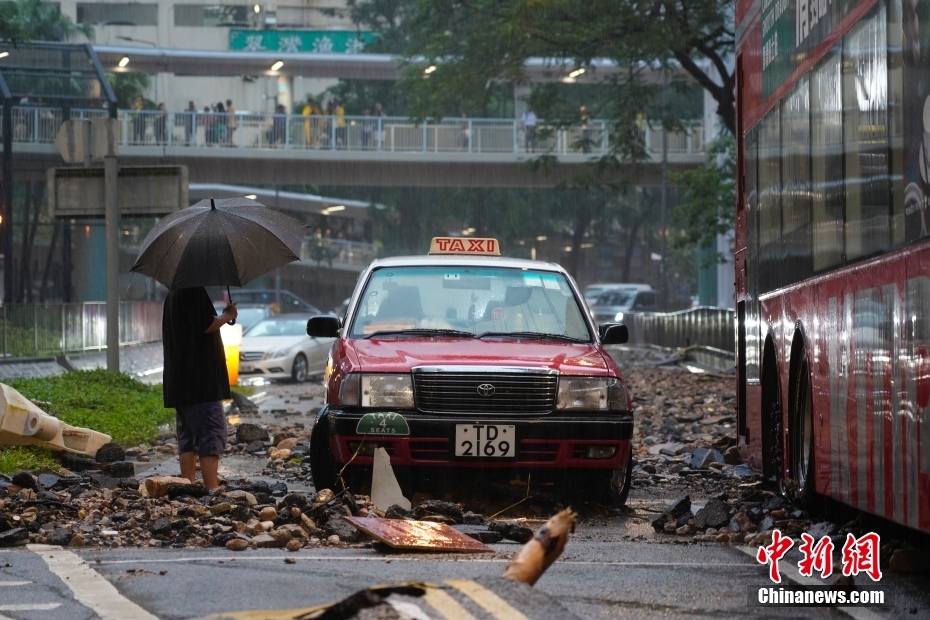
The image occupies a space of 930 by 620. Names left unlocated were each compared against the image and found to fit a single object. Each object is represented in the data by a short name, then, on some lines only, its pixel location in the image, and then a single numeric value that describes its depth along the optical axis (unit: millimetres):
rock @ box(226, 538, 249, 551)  15248
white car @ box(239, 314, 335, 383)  54602
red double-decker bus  12030
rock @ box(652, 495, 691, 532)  17702
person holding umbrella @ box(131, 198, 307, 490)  19759
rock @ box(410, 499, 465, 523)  17118
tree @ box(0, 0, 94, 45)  110950
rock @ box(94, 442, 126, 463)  23608
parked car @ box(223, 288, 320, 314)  92837
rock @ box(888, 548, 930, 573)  14450
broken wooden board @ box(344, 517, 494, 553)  15045
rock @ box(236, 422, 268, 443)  29062
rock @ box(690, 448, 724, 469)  25634
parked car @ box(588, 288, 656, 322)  101414
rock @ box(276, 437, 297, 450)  28105
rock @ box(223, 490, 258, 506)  17500
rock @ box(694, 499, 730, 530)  17468
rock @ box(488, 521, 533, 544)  16284
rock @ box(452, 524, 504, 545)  16035
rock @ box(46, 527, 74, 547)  15622
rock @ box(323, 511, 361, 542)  15988
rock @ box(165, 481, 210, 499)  18279
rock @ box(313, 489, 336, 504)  17652
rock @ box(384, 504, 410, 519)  17063
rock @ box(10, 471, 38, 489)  18996
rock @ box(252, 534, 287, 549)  15544
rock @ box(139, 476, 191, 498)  18435
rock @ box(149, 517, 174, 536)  16082
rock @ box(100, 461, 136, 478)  22330
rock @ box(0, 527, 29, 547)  15497
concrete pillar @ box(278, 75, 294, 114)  136880
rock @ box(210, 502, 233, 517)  16970
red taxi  18559
